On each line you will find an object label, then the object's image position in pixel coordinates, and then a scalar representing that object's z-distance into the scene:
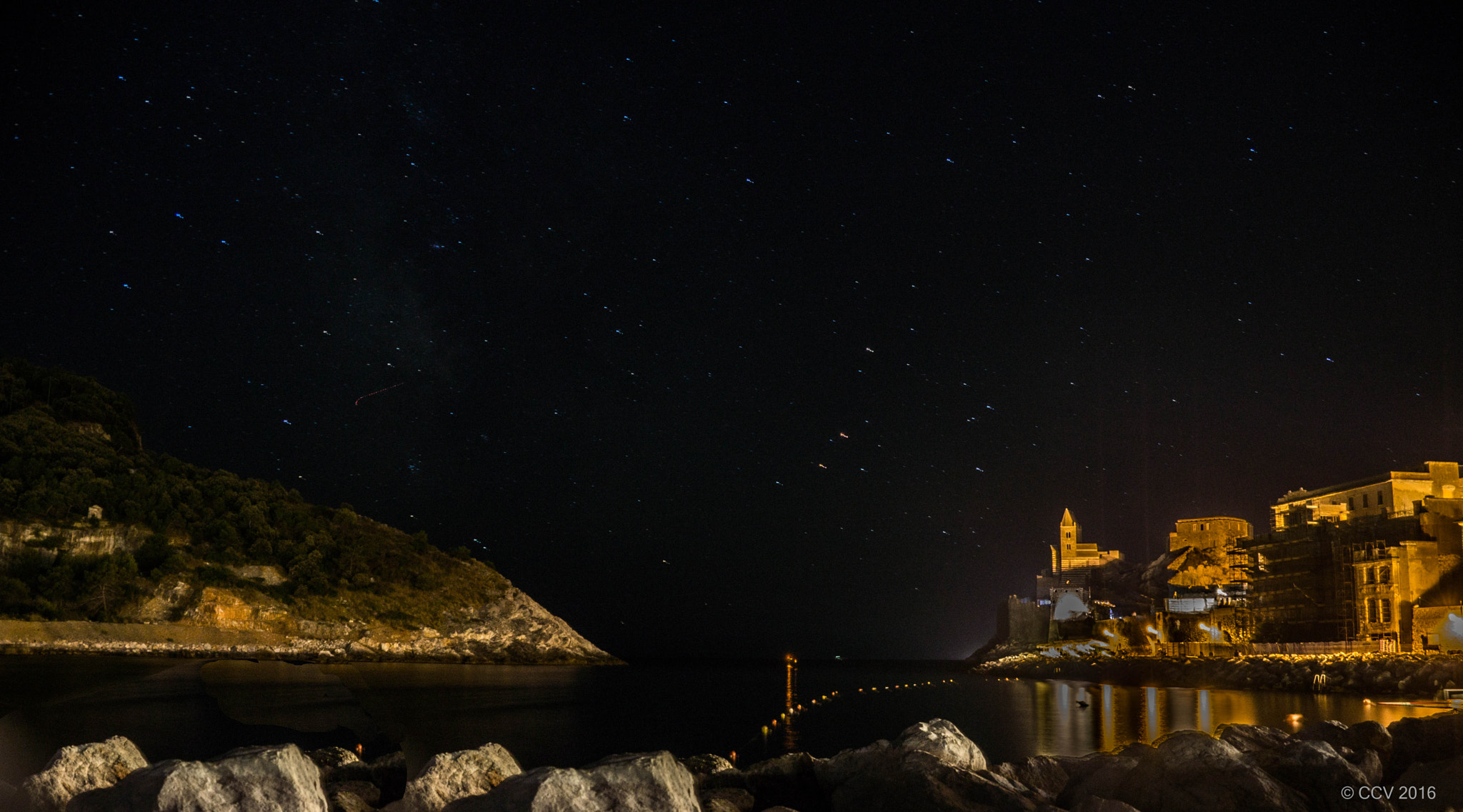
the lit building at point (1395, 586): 57.44
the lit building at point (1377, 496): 77.19
